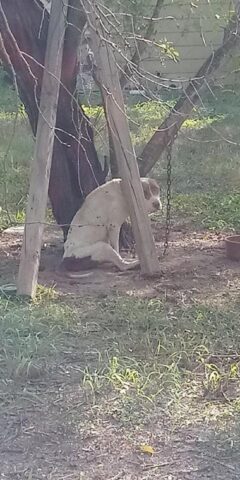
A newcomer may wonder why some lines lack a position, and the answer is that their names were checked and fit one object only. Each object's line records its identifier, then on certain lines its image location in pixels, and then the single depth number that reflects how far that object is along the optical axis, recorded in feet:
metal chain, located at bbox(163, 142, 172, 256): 20.72
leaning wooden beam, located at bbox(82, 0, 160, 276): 18.83
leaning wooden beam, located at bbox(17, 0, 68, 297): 18.06
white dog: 20.58
